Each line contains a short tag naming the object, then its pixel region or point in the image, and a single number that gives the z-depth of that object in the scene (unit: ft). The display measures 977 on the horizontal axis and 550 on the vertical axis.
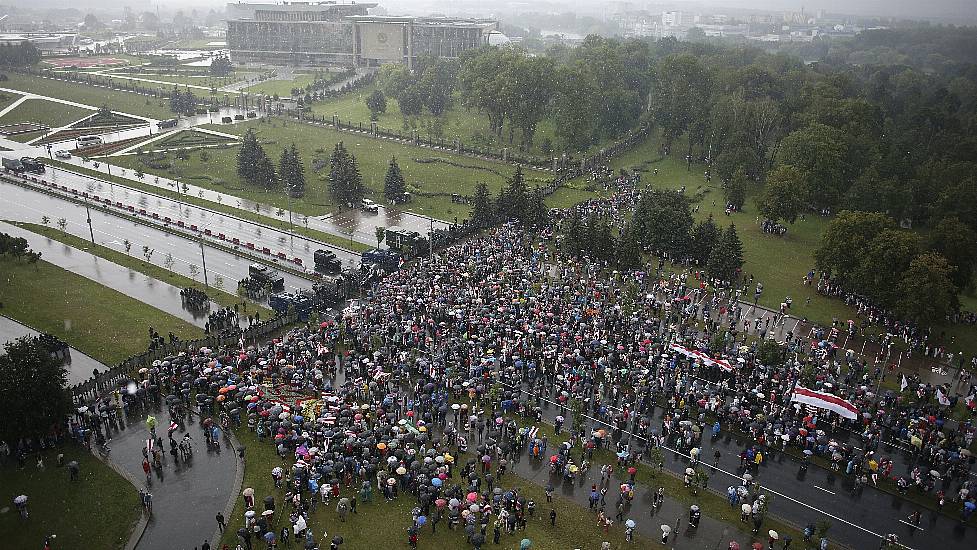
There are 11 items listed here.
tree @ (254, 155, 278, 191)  279.28
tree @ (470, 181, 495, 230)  241.76
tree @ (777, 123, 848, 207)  253.65
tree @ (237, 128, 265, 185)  286.87
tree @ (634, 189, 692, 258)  214.48
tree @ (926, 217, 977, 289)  189.06
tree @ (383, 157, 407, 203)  270.67
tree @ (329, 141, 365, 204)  258.98
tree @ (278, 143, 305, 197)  275.80
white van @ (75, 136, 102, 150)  338.13
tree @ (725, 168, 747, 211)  264.52
